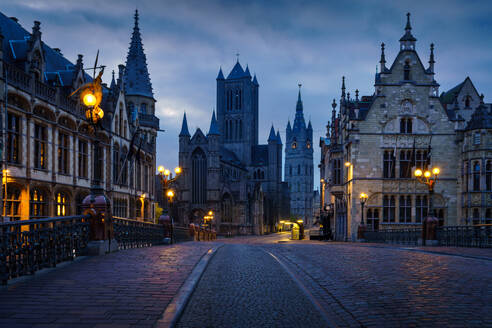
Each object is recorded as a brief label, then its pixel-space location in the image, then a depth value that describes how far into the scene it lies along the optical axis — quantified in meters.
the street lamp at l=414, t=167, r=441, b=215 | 24.31
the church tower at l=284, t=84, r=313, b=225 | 152.62
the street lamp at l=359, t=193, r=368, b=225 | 36.30
